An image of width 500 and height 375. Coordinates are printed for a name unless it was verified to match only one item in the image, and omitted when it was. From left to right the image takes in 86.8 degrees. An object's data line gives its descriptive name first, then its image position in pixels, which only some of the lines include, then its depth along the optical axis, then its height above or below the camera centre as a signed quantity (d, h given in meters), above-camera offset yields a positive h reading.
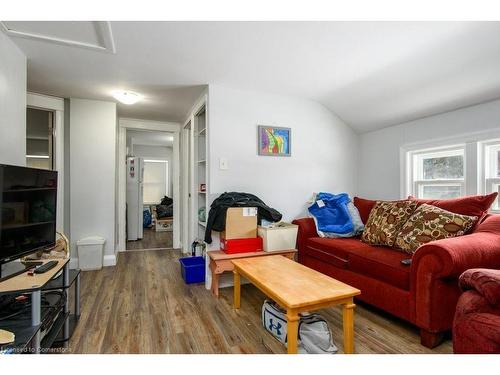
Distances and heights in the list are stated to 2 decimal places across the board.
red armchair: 1.16 -0.60
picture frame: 3.04 +0.53
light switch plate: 2.85 +0.23
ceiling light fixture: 3.04 +1.03
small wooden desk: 2.48 -0.72
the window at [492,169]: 2.39 +0.17
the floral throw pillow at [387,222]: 2.36 -0.33
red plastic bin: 2.62 -0.60
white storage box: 2.65 -0.52
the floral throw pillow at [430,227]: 1.98 -0.31
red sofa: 1.63 -0.60
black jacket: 2.61 -0.25
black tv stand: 1.24 -0.71
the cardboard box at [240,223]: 2.61 -0.38
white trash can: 3.31 -0.87
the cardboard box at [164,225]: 6.14 -0.94
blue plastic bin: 2.85 -0.93
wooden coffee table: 1.46 -0.64
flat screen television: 1.43 -0.17
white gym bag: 1.60 -0.92
